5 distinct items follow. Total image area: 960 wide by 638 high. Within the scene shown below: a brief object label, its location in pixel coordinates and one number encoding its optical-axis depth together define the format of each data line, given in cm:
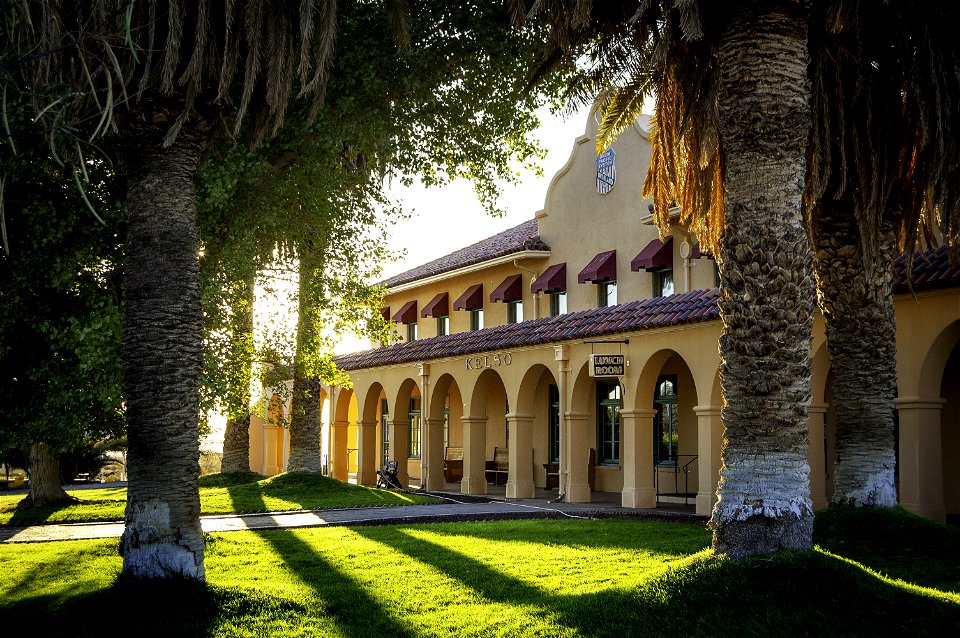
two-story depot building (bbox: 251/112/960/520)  1558
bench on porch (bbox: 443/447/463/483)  3141
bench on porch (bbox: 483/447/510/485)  2930
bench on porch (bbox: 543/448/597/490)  2609
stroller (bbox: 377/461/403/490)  2728
